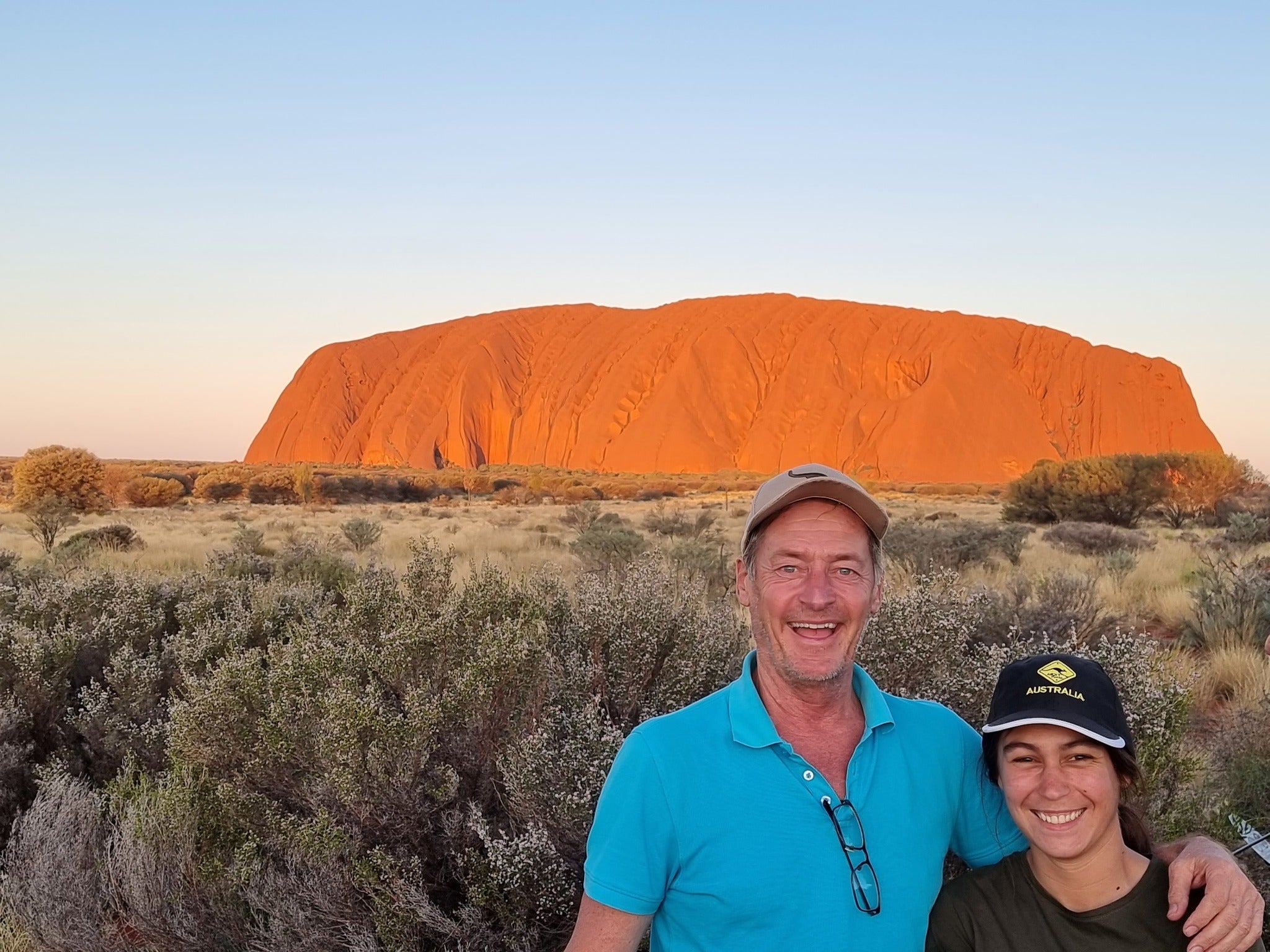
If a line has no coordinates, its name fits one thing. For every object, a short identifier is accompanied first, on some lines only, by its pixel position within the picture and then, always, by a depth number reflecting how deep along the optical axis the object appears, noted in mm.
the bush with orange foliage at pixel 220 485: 41188
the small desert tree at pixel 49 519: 16870
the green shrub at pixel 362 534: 16359
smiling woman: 1834
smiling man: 1718
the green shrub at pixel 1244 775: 3412
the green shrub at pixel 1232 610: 7770
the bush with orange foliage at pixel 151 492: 34406
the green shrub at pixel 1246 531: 15766
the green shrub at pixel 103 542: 14055
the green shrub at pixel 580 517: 22078
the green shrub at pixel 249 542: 14456
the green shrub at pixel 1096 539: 15805
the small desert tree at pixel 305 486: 39750
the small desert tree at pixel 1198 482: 25406
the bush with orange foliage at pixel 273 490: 41062
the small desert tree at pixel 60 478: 24422
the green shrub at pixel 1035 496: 25734
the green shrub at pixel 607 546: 12703
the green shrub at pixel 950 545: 12750
